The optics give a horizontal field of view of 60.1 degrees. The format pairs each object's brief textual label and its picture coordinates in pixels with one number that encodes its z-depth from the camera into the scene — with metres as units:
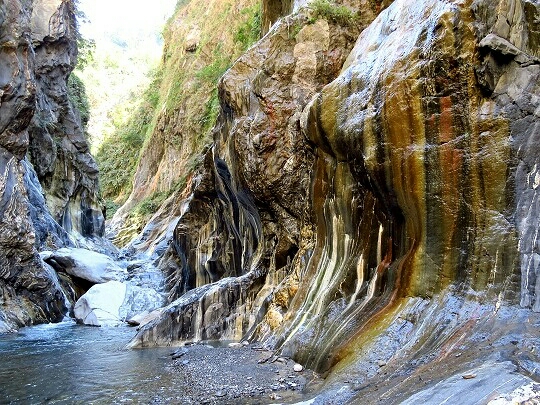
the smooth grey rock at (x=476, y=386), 3.24
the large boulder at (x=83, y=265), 17.81
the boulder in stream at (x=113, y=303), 15.32
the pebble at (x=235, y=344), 8.75
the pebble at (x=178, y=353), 7.97
